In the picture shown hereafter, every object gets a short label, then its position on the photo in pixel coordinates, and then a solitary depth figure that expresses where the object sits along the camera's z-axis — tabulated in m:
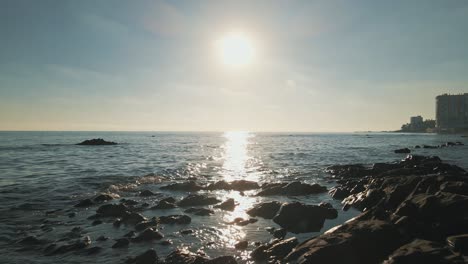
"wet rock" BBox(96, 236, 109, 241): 13.82
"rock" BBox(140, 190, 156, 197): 23.78
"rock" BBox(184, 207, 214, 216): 18.32
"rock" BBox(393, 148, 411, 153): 63.81
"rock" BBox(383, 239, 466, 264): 8.40
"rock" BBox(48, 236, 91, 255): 12.48
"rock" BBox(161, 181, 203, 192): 26.31
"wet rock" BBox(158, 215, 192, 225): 16.53
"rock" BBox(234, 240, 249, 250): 12.78
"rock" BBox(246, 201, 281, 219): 17.66
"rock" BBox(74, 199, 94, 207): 20.23
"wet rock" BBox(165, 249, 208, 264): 11.11
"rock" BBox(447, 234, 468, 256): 8.81
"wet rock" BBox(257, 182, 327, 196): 23.92
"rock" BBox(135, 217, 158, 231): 15.41
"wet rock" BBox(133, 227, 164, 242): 13.76
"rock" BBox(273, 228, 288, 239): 13.94
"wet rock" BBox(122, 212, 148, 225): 16.53
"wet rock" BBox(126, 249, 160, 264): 11.34
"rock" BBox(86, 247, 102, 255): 12.38
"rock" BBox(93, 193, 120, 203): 21.62
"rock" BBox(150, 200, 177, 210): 19.64
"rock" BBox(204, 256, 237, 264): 11.01
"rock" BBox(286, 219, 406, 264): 9.91
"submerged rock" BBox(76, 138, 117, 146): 102.24
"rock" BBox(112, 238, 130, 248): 12.97
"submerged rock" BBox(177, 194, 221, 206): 20.91
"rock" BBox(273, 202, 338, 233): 15.09
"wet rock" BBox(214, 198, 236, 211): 19.61
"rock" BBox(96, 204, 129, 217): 17.98
